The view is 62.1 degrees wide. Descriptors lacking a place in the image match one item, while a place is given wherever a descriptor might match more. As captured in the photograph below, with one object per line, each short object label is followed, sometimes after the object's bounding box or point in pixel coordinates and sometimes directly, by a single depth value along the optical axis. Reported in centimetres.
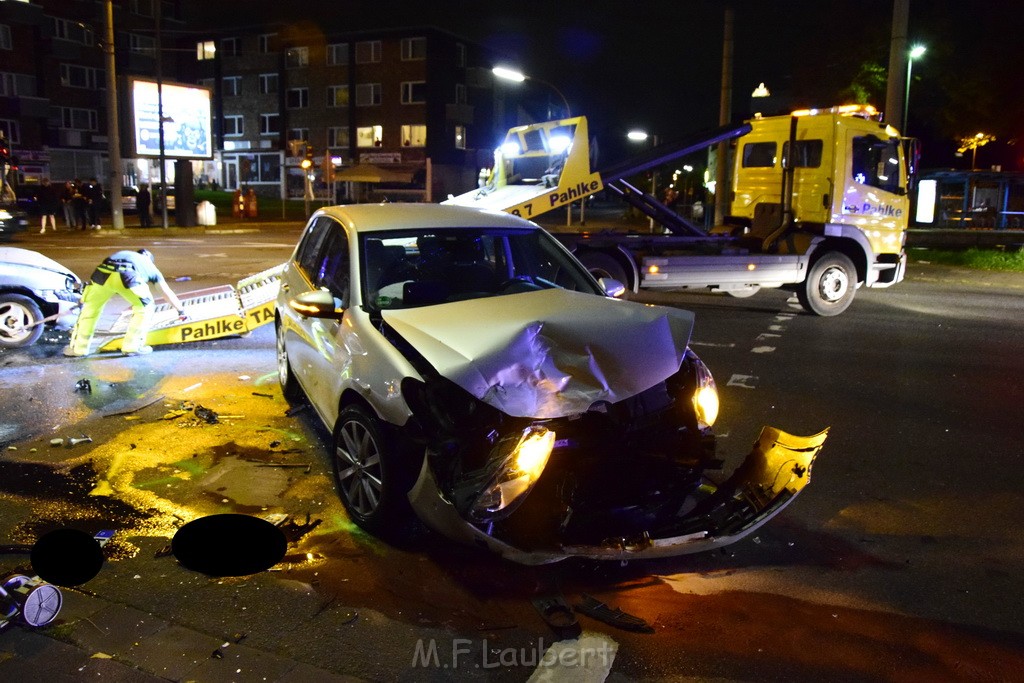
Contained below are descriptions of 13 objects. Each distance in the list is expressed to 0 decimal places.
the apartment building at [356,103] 5831
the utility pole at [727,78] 2347
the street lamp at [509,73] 2403
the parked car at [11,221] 2019
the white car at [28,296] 940
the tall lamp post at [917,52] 2883
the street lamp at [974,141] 3411
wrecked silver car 400
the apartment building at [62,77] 5438
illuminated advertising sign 3234
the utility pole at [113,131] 2872
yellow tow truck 1303
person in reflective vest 890
